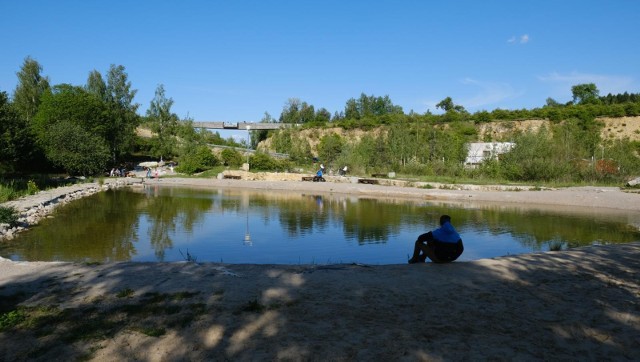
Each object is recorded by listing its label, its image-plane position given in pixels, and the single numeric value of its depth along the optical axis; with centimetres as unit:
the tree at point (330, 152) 5649
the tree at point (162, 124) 6450
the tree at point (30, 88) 5784
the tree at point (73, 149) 4125
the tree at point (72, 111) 4881
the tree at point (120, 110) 5888
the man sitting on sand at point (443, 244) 1009
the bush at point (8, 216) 1606
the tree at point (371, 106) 10606
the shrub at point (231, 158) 5794
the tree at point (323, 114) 10609
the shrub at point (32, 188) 2773
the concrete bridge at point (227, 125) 10406
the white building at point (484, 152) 4908
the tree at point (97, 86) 6094
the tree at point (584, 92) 10013
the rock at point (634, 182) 3544
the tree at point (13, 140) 2947
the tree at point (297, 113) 10600
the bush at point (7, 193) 2295
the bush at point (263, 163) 5472
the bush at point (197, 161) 5369
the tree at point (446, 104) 11156
